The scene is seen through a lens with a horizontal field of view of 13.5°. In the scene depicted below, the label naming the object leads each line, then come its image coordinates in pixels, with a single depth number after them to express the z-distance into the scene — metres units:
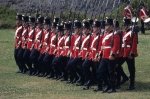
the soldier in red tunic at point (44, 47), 23.12
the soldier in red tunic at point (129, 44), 19.45
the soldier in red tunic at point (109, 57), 19.20
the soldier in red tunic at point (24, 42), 24.28
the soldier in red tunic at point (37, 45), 23.56
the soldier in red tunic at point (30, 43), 24.00
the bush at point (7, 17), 45.71
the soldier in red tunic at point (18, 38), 24.41
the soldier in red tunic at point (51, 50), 22.73
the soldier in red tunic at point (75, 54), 20.98
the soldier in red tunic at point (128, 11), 33.37
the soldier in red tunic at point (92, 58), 19.92
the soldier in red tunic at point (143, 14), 35.02
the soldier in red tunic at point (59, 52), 22.27
